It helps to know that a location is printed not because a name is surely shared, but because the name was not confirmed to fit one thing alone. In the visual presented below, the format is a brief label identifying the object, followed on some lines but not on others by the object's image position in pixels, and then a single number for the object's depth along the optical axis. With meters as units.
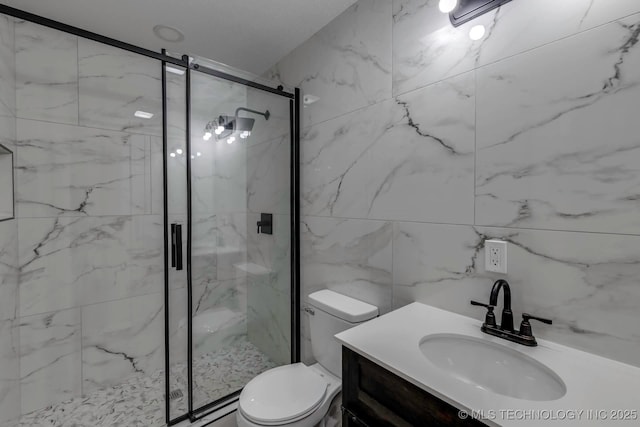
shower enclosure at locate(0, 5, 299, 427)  1.63
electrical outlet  1.06
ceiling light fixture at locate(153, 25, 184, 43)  1.84
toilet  1.27
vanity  0.67
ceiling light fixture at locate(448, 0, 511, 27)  1.09
